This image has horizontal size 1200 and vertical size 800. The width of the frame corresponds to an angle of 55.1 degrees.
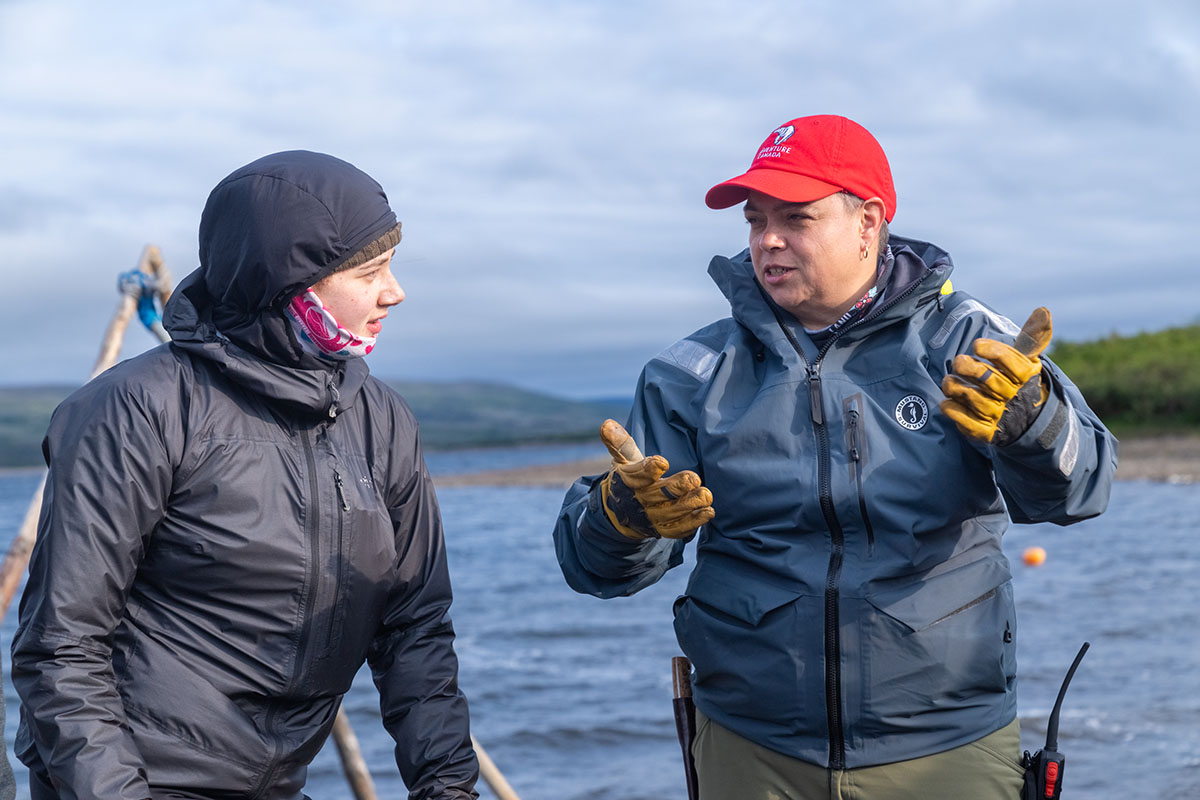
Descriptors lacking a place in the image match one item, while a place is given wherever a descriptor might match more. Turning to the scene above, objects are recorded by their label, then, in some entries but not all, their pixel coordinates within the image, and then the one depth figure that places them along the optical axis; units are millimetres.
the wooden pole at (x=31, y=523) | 4613
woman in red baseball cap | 2463
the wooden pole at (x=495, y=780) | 4566
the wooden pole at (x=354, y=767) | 4676
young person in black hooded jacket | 2154
